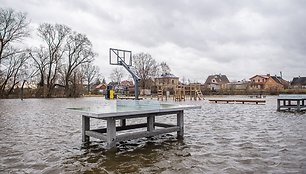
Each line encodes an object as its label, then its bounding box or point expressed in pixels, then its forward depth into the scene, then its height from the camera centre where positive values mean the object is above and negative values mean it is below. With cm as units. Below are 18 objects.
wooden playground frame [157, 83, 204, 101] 2712 -41
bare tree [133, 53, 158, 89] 5488 +591
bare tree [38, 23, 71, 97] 3597 +691
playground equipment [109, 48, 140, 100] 904 +136
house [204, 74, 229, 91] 7375 +343
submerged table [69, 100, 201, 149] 468 -66
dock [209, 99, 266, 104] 2065 -89
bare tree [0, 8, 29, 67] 2955 +797
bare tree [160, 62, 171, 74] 6269 +618
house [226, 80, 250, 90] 7388 +236
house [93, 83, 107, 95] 5584 +83
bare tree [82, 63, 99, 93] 5888 +462
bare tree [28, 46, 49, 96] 3566 +420
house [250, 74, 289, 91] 6268 +267
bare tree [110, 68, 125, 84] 6819 +480
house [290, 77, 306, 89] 6717 +287
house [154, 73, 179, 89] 5653 +303
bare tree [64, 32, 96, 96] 3803 +635
